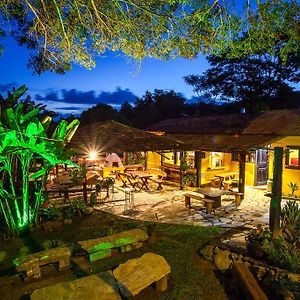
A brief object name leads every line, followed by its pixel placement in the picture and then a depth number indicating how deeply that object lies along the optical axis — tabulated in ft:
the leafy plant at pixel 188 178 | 52.40
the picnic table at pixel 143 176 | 51.00
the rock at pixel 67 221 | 30.68
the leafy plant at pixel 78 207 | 33.04
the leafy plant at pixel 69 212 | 31.94
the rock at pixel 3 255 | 22.69
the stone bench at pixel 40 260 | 19.61
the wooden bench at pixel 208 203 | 37.32
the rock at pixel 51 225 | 28.95
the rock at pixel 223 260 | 22.45
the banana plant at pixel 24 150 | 24.50
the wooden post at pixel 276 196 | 24.13
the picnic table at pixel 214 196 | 39.42
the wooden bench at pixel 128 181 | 52.70
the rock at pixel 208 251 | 23.58
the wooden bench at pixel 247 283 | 18.12
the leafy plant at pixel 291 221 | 24.87
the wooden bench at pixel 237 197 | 41.56
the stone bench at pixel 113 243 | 22.39
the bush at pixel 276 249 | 20.62
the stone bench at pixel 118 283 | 16.19
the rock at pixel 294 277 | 19.43
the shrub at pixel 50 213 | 30.50
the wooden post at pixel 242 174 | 44.21
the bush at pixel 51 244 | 23.26
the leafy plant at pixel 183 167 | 52.47
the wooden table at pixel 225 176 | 53.75
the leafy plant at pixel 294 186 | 43.29
